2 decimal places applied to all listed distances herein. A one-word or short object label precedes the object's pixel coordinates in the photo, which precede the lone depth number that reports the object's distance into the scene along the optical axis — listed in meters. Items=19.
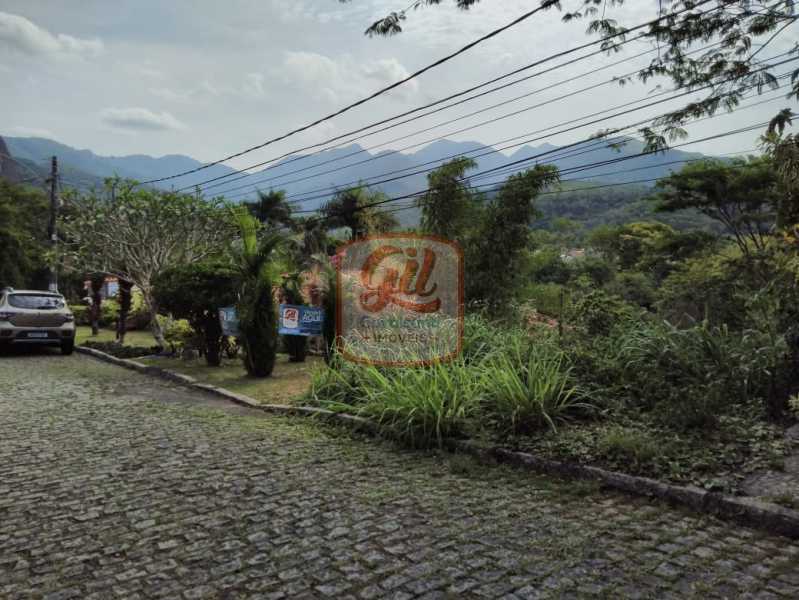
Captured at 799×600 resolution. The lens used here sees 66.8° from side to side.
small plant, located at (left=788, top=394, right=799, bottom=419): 3.53
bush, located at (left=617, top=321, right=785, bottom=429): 5.51
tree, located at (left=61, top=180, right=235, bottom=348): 14.70
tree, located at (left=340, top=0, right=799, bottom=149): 5.48
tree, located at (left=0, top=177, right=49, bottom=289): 30.20
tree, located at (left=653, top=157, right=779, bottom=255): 21.62
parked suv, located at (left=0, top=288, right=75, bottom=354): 13.55
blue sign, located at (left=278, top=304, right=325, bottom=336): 10.20
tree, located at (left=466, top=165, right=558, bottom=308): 15.41
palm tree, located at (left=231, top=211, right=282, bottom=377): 10.20
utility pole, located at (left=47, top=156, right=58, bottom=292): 21.45
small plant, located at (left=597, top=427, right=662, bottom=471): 4.60
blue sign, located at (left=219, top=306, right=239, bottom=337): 10.78
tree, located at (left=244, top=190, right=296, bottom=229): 36.69
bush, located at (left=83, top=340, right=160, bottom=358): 13.99
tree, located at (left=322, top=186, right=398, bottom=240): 30.59
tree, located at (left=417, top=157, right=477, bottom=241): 16.31
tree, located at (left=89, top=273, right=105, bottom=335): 18.16
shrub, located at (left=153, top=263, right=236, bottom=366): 11.30
